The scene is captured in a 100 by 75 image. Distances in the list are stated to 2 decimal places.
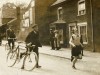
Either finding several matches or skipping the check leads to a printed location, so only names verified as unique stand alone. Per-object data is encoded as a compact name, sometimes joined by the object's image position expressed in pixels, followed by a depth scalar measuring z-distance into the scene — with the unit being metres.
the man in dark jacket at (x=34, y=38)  13.12
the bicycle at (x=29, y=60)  12.34
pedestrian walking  12.95
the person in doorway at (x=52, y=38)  28.38
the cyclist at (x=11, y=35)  20.95
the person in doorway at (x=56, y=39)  28.18
